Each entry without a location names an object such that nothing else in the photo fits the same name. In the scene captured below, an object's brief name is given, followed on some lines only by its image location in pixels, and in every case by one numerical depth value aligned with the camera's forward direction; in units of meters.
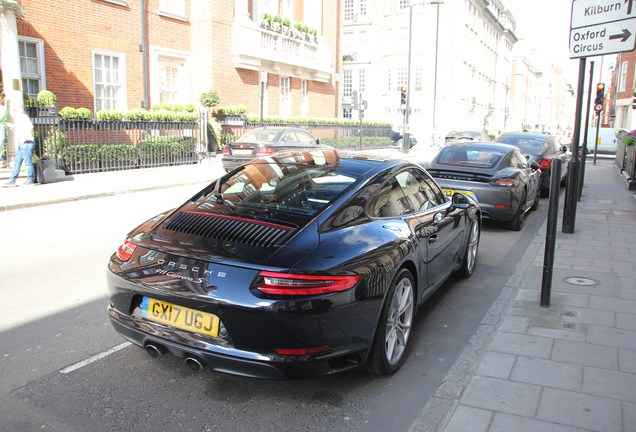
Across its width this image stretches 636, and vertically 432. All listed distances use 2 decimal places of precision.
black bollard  4.76
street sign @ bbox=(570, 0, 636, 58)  6.28
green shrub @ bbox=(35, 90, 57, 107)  14.23
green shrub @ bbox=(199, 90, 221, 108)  21.67
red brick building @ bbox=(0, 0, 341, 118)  16.78
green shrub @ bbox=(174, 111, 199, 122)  18.68
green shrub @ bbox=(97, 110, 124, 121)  15.70
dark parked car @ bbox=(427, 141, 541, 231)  8.62
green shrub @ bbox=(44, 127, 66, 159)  14.30
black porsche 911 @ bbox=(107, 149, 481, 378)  2.98
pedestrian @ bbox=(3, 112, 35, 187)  12.52
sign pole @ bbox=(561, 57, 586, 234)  7.71
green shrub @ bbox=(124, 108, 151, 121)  16.60
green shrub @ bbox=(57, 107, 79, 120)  14.70
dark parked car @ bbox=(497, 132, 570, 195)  12.65
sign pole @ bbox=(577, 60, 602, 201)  10.44
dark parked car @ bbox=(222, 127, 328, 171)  15.79
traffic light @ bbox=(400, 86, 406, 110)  31.45
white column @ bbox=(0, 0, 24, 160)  14.06
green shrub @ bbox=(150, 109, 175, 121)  17.66
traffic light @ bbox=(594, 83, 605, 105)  22.33
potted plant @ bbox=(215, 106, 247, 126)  22.45
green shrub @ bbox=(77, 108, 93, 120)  15.05
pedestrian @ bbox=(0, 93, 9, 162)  13.01
